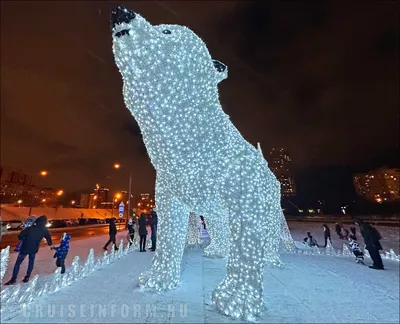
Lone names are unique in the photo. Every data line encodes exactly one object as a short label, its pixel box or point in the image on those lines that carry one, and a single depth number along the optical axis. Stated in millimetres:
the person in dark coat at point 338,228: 11824
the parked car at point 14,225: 21141
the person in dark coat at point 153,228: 8072
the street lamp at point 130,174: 15574
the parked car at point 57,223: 25316
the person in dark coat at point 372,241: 6078
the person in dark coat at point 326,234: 10734
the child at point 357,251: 6764
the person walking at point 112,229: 8975
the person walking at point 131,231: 10000
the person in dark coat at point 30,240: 4781
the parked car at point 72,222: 28259
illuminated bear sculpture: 2783
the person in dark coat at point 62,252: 5027
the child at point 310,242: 10539
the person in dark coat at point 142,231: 8227
